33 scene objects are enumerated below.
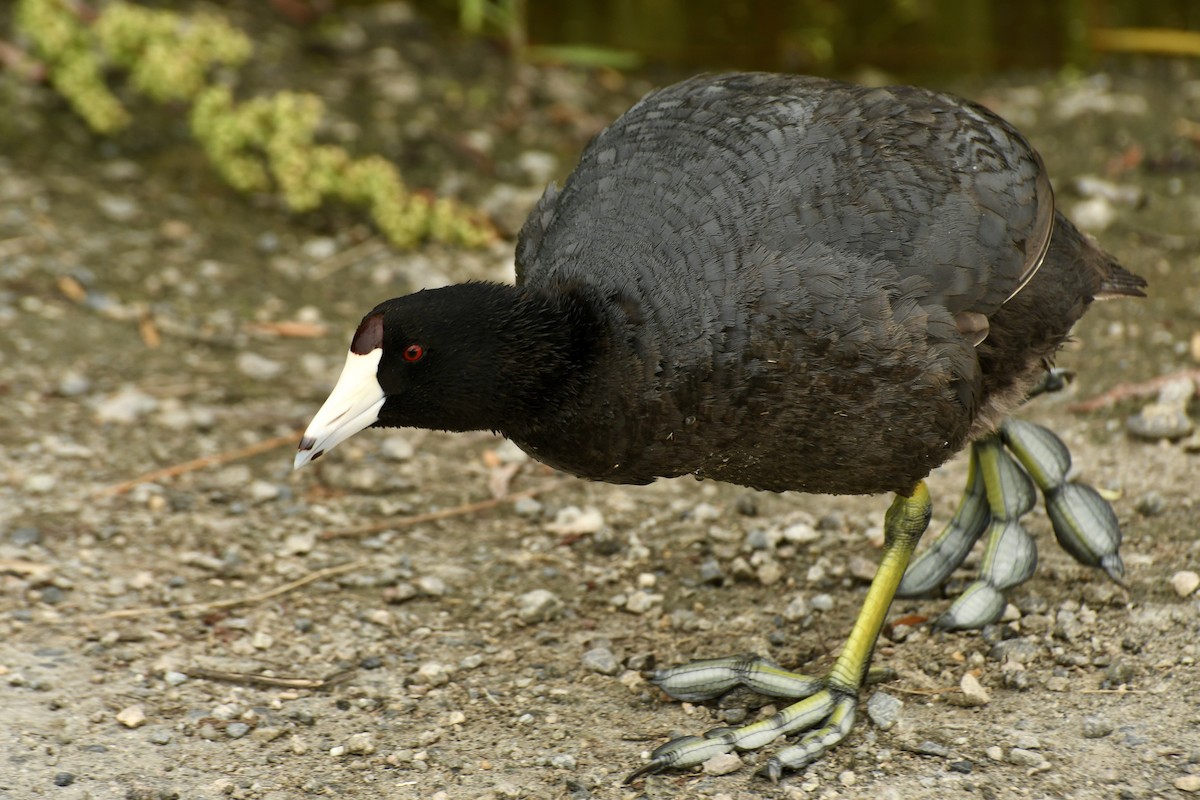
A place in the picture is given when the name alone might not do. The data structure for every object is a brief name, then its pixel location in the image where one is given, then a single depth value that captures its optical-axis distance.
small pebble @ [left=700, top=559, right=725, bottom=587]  9.12
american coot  7.05
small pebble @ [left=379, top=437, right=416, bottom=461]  10.64
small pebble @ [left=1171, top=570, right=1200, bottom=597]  8.35
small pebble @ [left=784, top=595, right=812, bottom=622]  8.70
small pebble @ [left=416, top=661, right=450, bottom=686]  8.08
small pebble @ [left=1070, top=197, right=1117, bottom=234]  12.81
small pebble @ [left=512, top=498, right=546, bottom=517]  10.09
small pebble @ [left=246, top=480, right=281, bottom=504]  10.00
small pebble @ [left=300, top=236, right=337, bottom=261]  13.12
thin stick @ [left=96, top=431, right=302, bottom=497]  9.81
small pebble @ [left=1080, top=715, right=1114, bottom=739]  7.20
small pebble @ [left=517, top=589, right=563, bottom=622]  8.83
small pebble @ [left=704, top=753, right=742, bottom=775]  7.27
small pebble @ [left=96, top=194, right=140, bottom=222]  13.09
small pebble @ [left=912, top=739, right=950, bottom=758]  7.16
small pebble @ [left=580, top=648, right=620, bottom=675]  8.20
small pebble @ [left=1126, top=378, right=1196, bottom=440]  10.08
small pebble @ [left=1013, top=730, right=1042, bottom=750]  7.14
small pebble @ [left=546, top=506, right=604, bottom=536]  9.81
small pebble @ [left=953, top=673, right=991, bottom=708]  7.66
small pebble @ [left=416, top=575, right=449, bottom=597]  9.06
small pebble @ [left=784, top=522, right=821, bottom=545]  9.51
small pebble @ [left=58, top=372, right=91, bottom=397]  10.77
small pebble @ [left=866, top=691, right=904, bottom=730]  7.57
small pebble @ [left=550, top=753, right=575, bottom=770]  7.22
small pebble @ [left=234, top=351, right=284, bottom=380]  11.41
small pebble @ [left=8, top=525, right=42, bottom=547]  9.05
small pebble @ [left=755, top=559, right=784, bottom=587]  9.09
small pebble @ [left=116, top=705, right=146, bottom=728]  7.43
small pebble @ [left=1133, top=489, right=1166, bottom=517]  9.35
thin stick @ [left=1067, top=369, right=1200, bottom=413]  10.55
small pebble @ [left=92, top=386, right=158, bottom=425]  10.66
